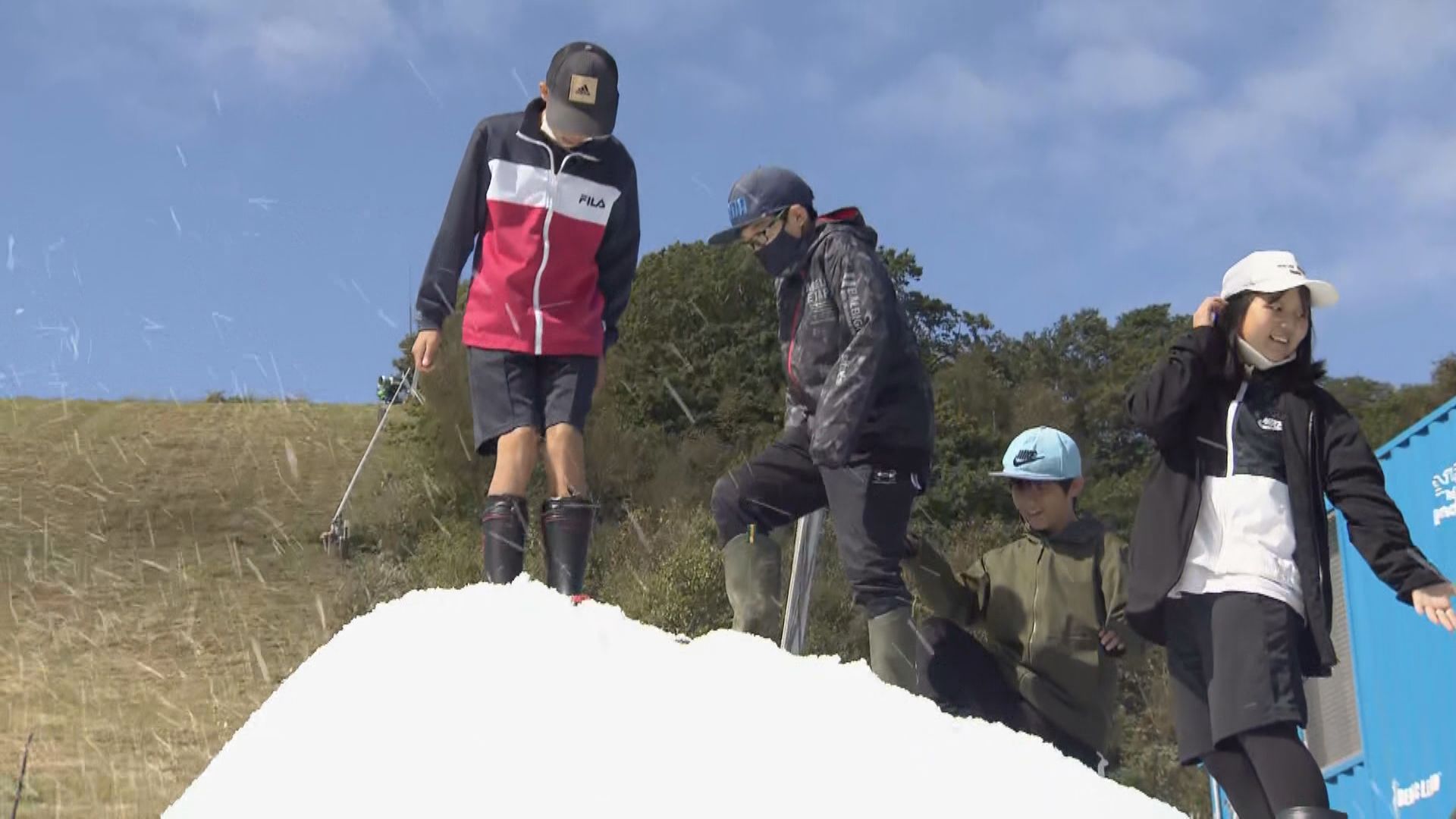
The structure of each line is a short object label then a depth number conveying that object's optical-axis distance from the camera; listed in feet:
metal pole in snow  16.24
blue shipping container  26.17
